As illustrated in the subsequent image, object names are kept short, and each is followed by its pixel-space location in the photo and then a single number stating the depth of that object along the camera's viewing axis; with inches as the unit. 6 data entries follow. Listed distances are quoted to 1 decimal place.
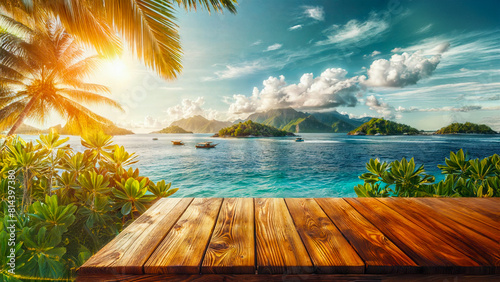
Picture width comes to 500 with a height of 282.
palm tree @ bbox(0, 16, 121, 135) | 325.1
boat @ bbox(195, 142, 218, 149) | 1663.4
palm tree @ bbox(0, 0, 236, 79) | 113.3
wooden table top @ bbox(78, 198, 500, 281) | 25.8
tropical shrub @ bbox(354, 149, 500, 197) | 76.2
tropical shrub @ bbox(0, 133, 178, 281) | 50.3
